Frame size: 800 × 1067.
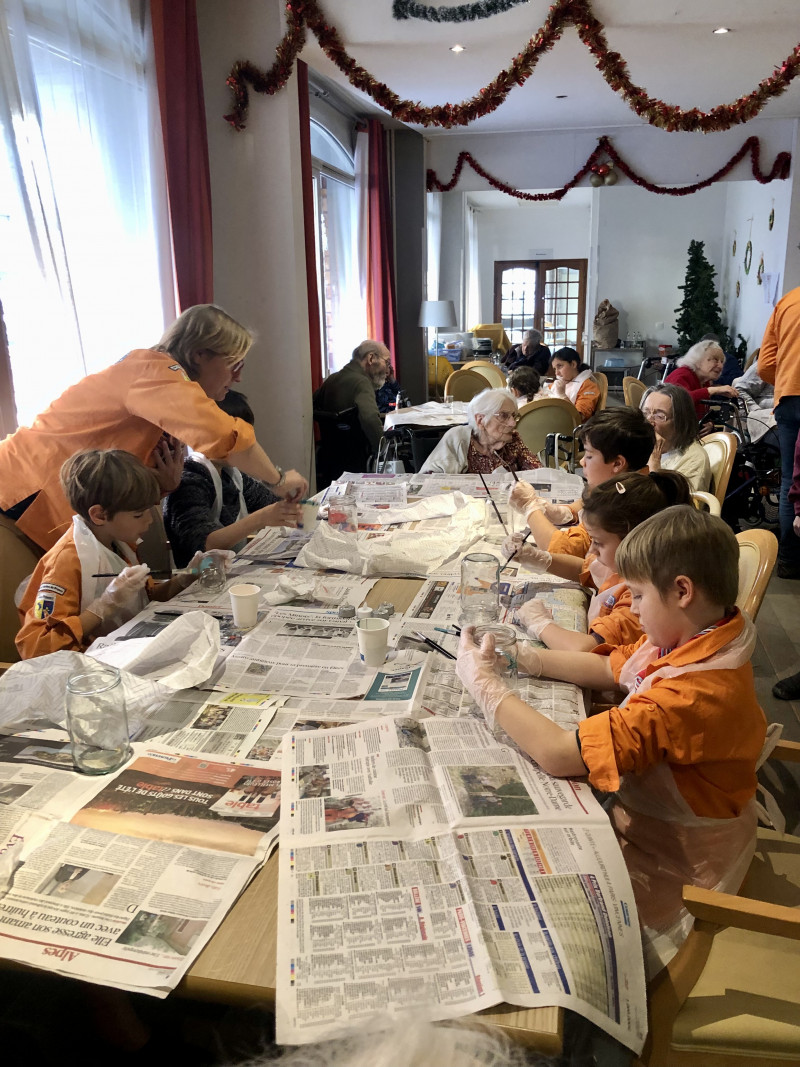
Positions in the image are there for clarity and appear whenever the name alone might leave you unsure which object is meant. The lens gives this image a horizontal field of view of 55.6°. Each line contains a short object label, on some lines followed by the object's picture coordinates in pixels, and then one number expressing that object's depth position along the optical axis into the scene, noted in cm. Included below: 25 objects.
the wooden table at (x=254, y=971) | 76
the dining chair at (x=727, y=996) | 96
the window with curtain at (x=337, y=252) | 634
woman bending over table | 203
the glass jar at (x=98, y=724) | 117
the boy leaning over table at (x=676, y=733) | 111
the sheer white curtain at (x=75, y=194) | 257
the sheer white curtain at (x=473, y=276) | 1194
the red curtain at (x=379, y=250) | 695
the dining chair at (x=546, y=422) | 445
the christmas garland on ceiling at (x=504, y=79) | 396
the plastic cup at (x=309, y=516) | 247
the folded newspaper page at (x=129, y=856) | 84
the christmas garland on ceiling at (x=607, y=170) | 711
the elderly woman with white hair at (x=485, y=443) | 336
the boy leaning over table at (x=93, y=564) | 167
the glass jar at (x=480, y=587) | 176
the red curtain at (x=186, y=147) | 350
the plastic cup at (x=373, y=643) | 149
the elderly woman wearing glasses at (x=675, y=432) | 321
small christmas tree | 920
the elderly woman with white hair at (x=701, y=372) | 477
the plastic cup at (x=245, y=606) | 168
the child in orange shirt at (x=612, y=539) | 153
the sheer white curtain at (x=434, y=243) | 924
